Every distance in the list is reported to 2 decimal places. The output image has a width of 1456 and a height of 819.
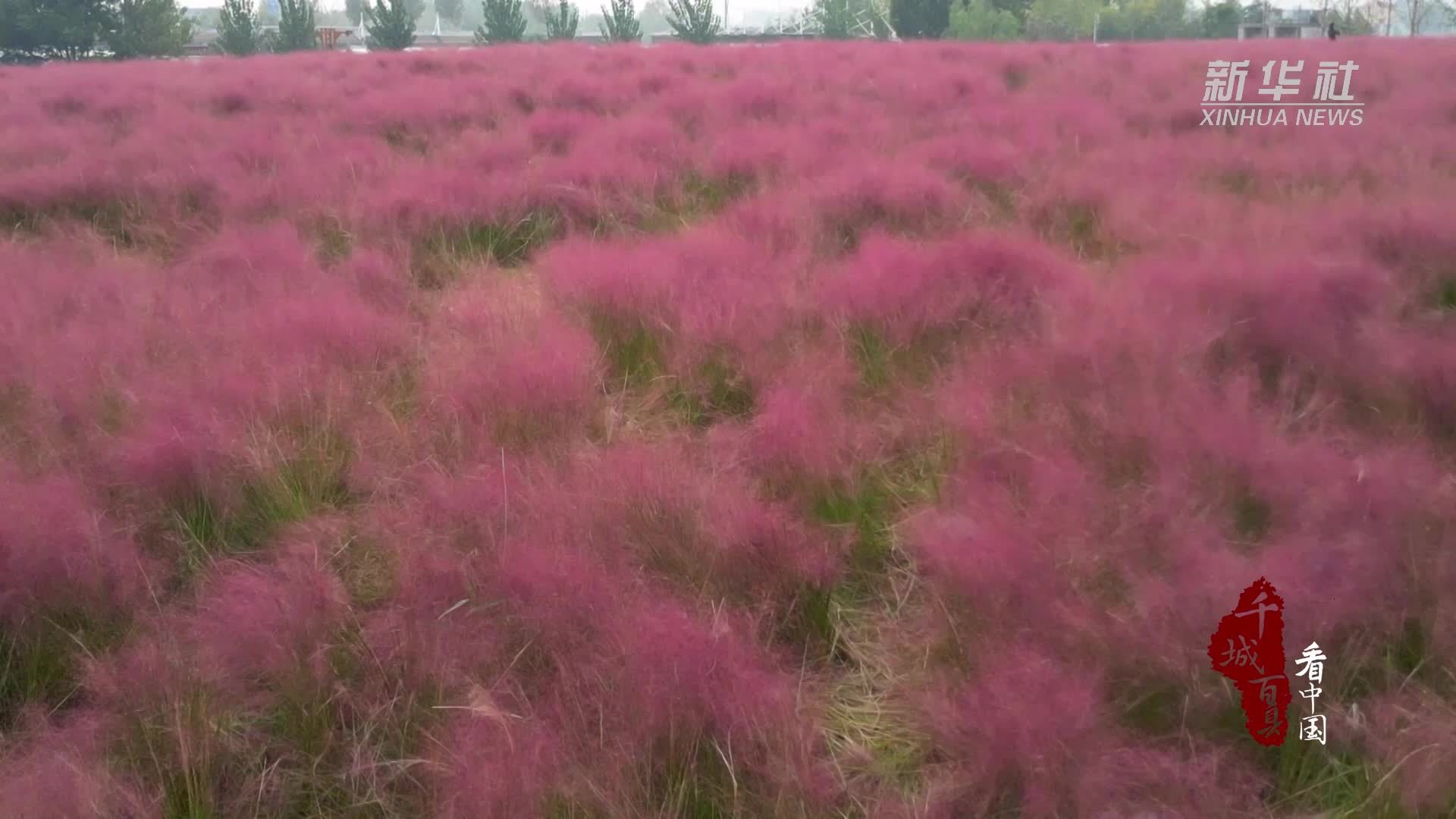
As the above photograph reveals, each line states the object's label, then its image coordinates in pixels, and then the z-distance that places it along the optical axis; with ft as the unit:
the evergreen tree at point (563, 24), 100.17
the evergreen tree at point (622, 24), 100.01
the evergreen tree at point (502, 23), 95.96
